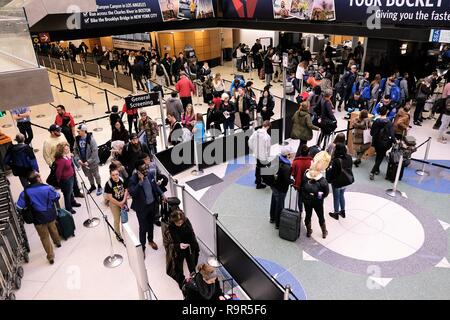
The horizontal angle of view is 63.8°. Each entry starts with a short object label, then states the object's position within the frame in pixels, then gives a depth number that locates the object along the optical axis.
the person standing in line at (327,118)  9.30
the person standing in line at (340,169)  6.59
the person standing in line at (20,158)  7.36
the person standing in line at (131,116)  10.39
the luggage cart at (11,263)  5.51
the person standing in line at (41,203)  5.68
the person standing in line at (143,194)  5.68
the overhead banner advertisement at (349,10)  11.77
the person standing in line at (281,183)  6.26
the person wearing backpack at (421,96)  11.49
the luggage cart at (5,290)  5.19
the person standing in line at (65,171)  6.89
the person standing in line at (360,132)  8.55
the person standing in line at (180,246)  4.79
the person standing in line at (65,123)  9.30
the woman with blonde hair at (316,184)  6.04
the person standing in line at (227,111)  10.08
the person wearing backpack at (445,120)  10.33
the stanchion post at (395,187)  7.70
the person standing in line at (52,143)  7.50
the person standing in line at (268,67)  17.66
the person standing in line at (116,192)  6.07
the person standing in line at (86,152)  7.64
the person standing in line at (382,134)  8.04
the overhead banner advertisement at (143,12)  15.01
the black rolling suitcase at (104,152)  9.72
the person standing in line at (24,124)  10.09
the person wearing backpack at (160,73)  16.47
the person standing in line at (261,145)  7.62
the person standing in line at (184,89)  12.43
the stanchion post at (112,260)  6.12
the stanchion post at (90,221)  7.23
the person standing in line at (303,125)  8.89
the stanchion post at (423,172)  8.77
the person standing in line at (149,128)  8.78
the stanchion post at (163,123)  8.90
